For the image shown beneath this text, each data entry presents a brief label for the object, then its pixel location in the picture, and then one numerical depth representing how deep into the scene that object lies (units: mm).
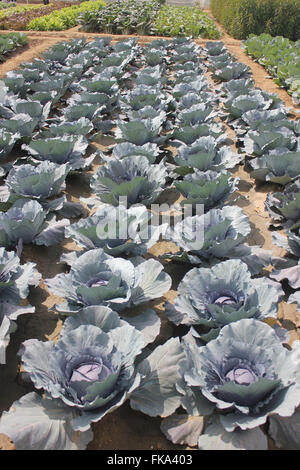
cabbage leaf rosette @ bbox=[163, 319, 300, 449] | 1707
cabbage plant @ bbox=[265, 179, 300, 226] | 3113
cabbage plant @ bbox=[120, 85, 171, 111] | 5496
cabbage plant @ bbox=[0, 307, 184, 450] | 1745
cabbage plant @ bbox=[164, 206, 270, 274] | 2707
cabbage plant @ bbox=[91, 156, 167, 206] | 3389
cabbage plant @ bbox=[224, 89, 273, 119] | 5196
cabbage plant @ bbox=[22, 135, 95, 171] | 4133
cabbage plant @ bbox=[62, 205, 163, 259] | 2689
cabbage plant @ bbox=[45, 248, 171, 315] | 2248
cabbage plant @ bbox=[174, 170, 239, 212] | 3246
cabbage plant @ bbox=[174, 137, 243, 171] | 3799
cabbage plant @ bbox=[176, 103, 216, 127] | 4898
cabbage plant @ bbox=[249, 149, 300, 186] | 3650
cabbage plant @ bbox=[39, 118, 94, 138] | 4652
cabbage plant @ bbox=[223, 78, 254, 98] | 5848
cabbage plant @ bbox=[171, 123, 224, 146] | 4473
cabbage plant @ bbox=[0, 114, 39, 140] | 4719
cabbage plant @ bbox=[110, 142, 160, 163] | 3969
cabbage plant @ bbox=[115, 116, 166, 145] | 4473
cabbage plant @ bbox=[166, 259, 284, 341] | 2135
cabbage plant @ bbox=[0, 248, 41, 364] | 2354
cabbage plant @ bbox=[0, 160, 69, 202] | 3449
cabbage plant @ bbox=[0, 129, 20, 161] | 4391
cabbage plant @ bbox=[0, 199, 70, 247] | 2943
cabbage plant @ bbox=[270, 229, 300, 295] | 2693
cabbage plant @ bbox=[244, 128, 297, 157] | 4031
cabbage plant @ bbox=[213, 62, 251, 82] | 7355
